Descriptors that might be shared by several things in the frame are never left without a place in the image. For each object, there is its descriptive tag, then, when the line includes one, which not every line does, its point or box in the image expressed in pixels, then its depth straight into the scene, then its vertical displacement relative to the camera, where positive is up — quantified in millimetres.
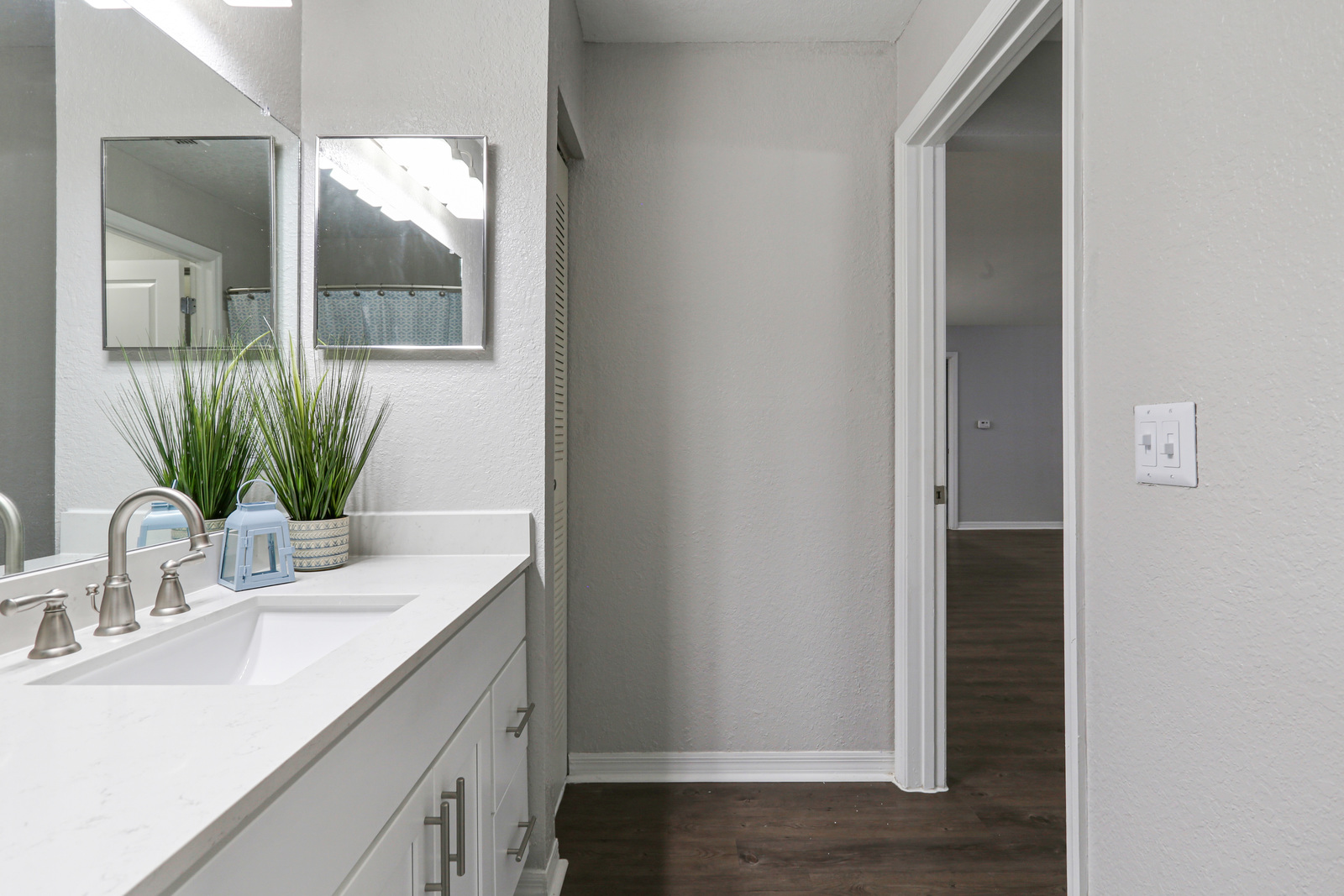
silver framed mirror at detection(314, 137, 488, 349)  1616 +488
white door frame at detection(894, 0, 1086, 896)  2098 -36
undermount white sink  1004 -318
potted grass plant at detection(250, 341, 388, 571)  1463 -17
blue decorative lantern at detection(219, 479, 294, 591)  1289 -199
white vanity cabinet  623 -432
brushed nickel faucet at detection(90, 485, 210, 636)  988 -189
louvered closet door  1946 -55
